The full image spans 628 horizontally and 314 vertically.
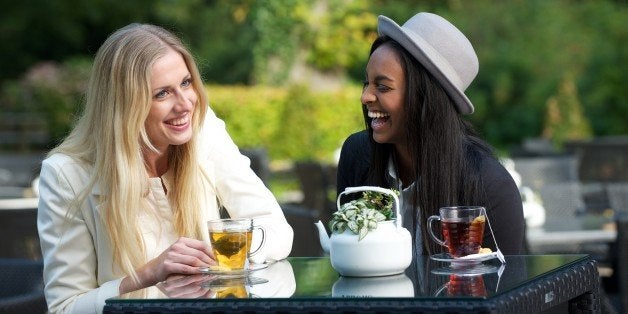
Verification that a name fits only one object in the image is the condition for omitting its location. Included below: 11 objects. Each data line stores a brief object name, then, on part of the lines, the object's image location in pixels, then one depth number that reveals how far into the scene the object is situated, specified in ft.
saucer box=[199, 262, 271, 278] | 9.10
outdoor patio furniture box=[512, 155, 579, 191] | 26.30
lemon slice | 9.04
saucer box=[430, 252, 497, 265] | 9.00
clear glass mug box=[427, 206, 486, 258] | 9.03
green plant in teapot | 8.69
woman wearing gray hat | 10.53
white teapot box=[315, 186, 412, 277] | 8.64
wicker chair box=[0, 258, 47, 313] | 12.50
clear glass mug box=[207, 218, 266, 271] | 9.04
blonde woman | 9.94
